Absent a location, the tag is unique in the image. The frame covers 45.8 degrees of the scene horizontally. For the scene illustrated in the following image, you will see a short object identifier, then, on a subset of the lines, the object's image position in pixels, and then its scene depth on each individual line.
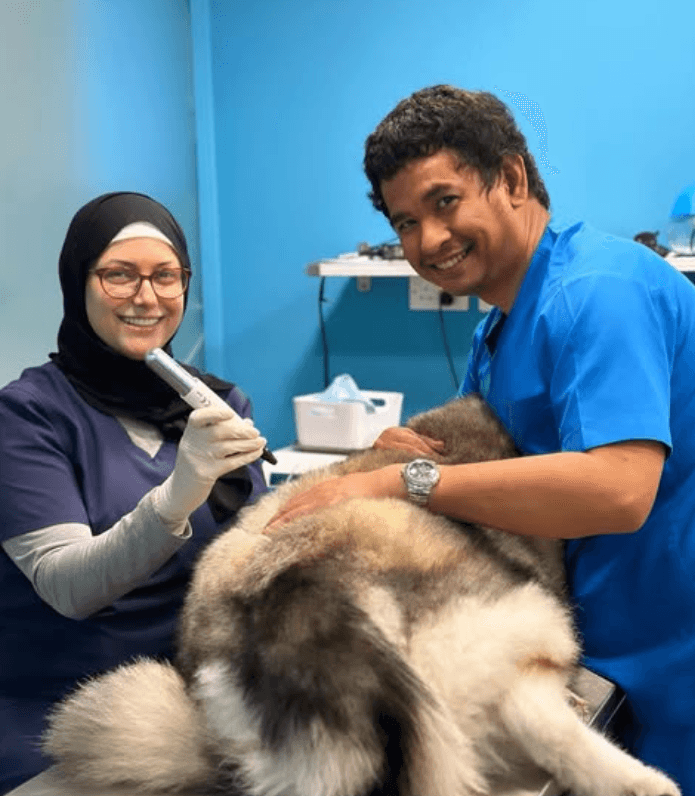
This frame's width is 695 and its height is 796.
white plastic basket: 2.59
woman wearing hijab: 1.10
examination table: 0.89
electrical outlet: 2.87
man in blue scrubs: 0.97
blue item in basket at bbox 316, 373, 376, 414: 2.67
